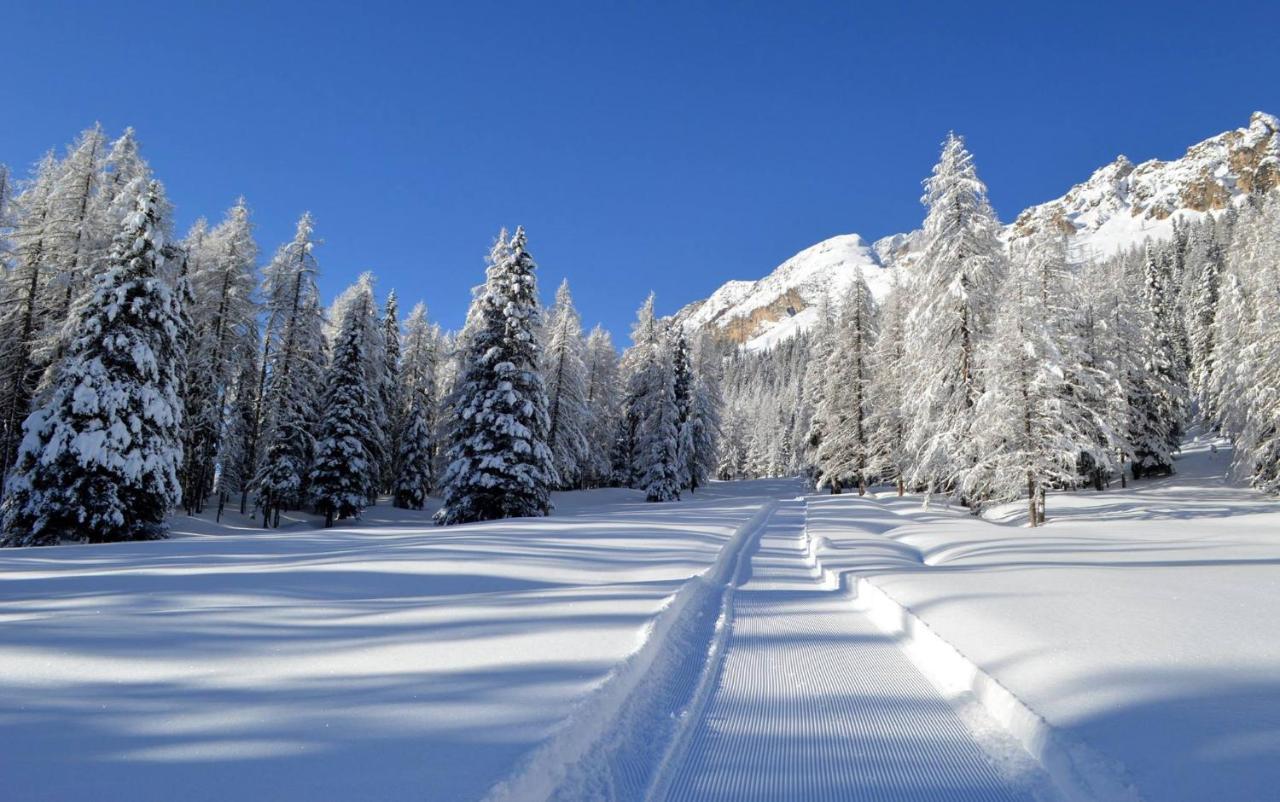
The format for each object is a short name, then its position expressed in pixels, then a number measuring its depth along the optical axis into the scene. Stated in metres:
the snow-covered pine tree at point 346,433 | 28.92
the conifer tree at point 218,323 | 25.78
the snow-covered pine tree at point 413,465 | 36.66
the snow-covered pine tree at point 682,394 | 40.72
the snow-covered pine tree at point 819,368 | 43.94
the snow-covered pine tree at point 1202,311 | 38.80
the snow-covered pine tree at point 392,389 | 36.19
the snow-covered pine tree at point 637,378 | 43.88
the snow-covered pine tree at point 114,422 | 17.02
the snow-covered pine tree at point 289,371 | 27.83
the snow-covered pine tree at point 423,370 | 39.55
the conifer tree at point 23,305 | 20.66
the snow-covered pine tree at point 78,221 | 20.64
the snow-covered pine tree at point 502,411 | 23.25
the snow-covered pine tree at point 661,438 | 38.97
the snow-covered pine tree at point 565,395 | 34.22
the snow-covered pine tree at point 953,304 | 22.91
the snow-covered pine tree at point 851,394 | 37.72
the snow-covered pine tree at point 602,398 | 47.84
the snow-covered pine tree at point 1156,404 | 33.09
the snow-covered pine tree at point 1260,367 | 23.00
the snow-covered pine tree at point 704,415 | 48.84
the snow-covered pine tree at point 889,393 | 34.62
